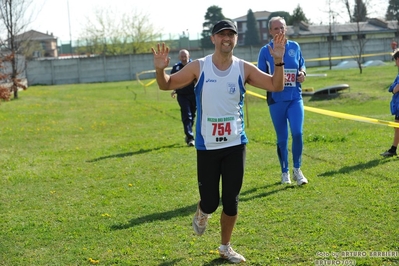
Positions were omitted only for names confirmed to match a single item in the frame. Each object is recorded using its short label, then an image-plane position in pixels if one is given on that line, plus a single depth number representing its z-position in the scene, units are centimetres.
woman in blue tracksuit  816
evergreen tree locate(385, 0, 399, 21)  7131
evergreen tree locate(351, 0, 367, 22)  4880
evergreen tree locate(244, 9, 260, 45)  9719
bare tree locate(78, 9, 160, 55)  7669
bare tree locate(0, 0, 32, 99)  3008
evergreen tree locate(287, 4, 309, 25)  8500
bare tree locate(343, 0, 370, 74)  4712
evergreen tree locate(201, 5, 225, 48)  8969
